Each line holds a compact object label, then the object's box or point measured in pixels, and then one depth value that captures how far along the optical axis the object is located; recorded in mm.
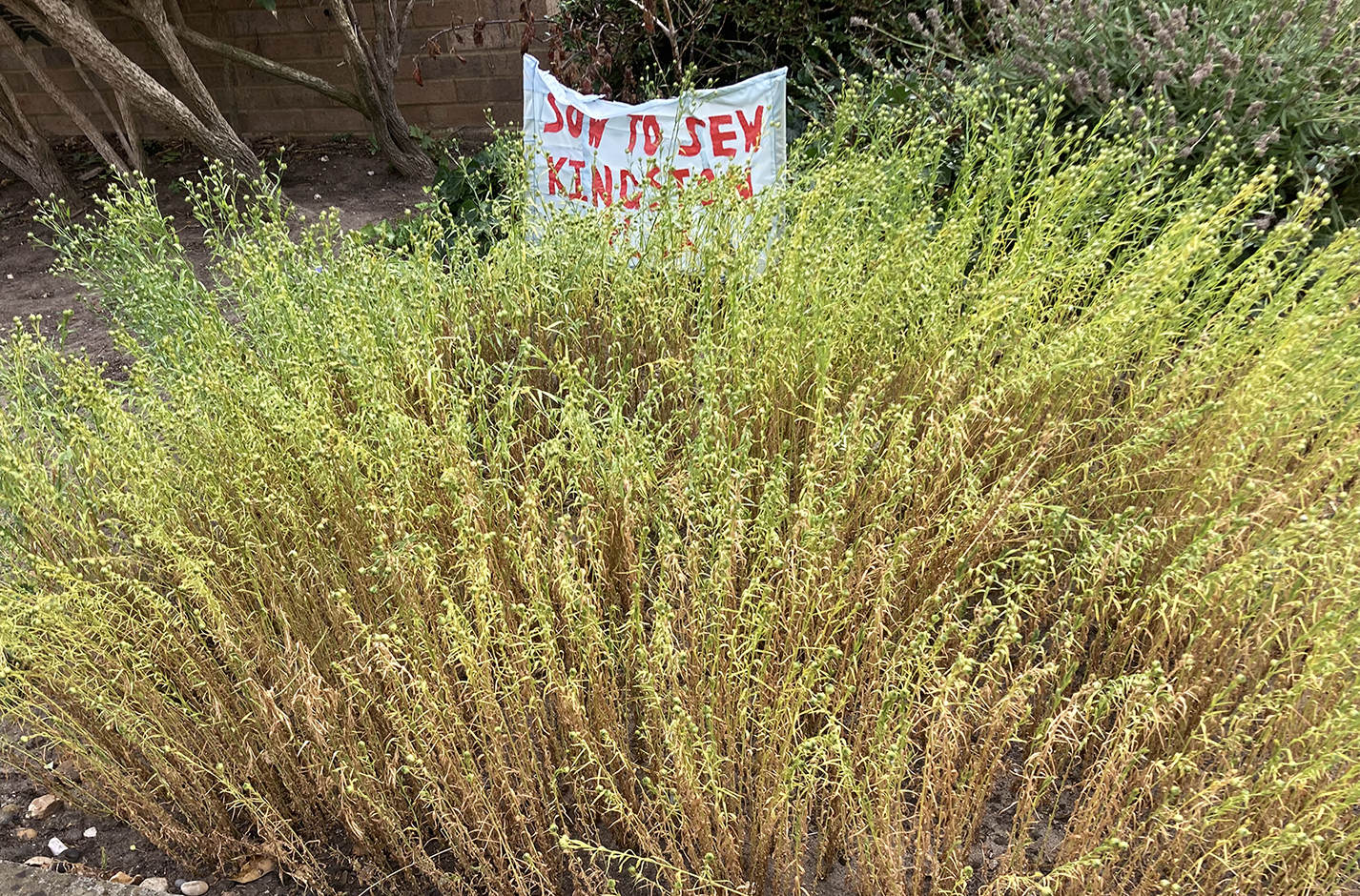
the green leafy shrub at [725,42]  4207
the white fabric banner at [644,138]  3240
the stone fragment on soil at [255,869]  1958
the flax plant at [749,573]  1599
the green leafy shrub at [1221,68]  2973
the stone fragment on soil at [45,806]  2154
